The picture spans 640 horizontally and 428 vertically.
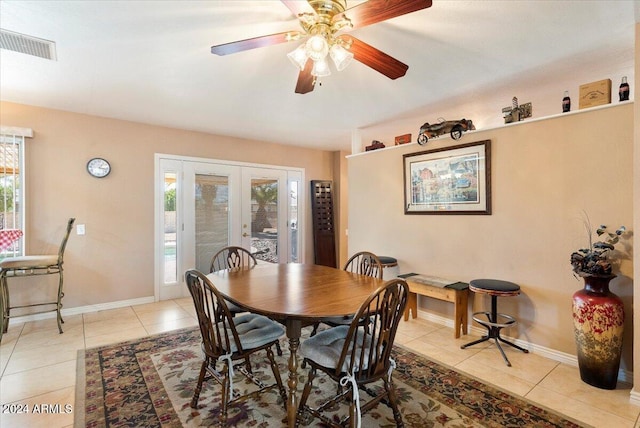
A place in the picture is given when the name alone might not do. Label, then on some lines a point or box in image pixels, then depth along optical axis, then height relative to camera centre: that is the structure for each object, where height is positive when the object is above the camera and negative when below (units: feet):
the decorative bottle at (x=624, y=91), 7.78 +3.07
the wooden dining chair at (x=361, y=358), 5.09 -2.57
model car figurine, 10.81 +3.08
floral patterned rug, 6.13 -4.08
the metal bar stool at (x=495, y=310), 8.86 -3.01
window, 11.22 +1.24
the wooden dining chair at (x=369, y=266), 8.26 -1.54
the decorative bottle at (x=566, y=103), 8.66 +3.11
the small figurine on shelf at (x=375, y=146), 13.97 +3.16
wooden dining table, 5.41 -1.64
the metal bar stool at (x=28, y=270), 10.10 -1.82
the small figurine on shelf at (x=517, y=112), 9.70 +3.21
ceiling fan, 5.02 +3.33
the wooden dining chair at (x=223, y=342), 5.82 -2.55
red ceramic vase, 7.19 -2.84
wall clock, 12.82 +2.12
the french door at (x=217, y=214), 14.71 +0.13
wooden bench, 10.19 -2.75
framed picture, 10.43 +1.24
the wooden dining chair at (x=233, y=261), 7.93 -2.24
